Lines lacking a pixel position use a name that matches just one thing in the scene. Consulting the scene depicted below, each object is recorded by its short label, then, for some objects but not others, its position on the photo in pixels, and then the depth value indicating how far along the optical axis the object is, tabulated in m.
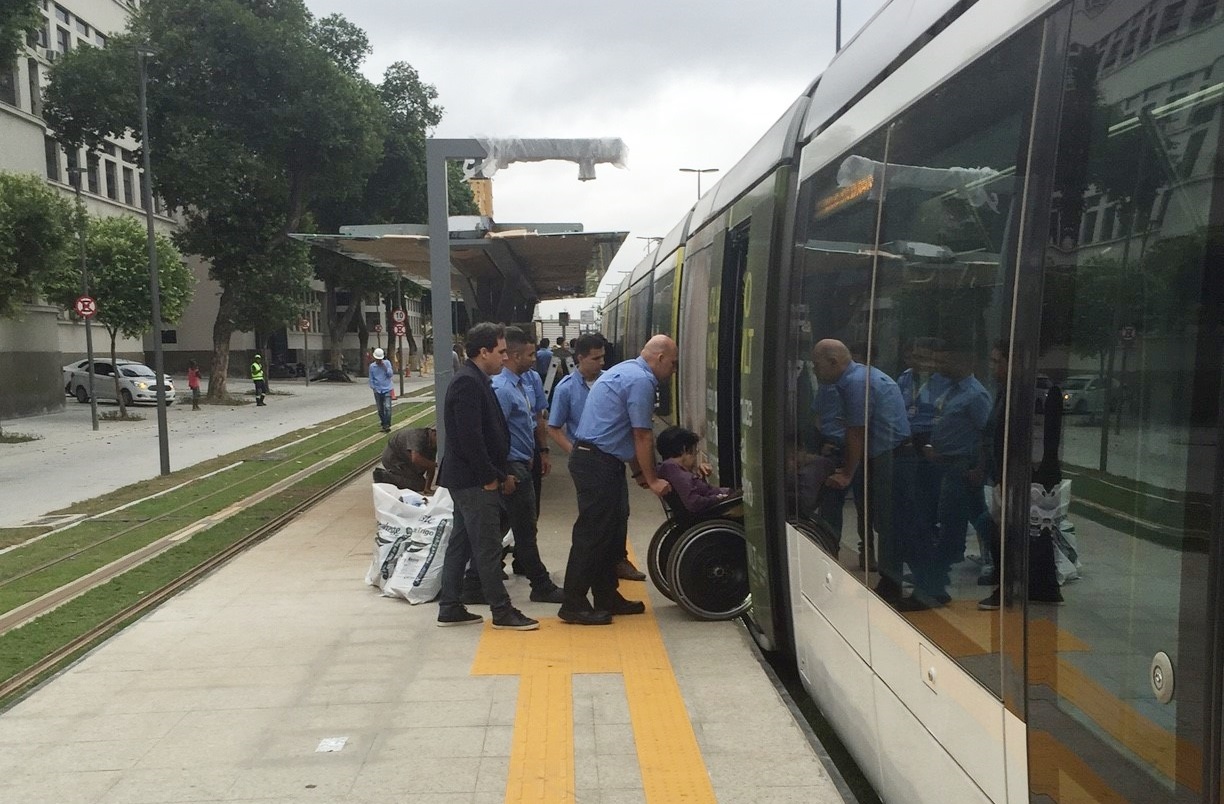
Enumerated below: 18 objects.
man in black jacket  6.47
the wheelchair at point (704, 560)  6.75
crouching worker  8.62
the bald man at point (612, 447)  6.41
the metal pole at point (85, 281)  26.48
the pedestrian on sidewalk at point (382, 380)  21.58
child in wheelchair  6.70
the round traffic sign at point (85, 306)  24.98
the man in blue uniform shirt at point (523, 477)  7.39
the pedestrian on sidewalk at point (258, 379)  36.68
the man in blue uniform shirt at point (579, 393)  8.18
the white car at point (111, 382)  34.53
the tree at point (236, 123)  34.53
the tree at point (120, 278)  30.84
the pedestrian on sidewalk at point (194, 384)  35.14
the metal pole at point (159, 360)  16.03
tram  1.92
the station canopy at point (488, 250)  10.68
